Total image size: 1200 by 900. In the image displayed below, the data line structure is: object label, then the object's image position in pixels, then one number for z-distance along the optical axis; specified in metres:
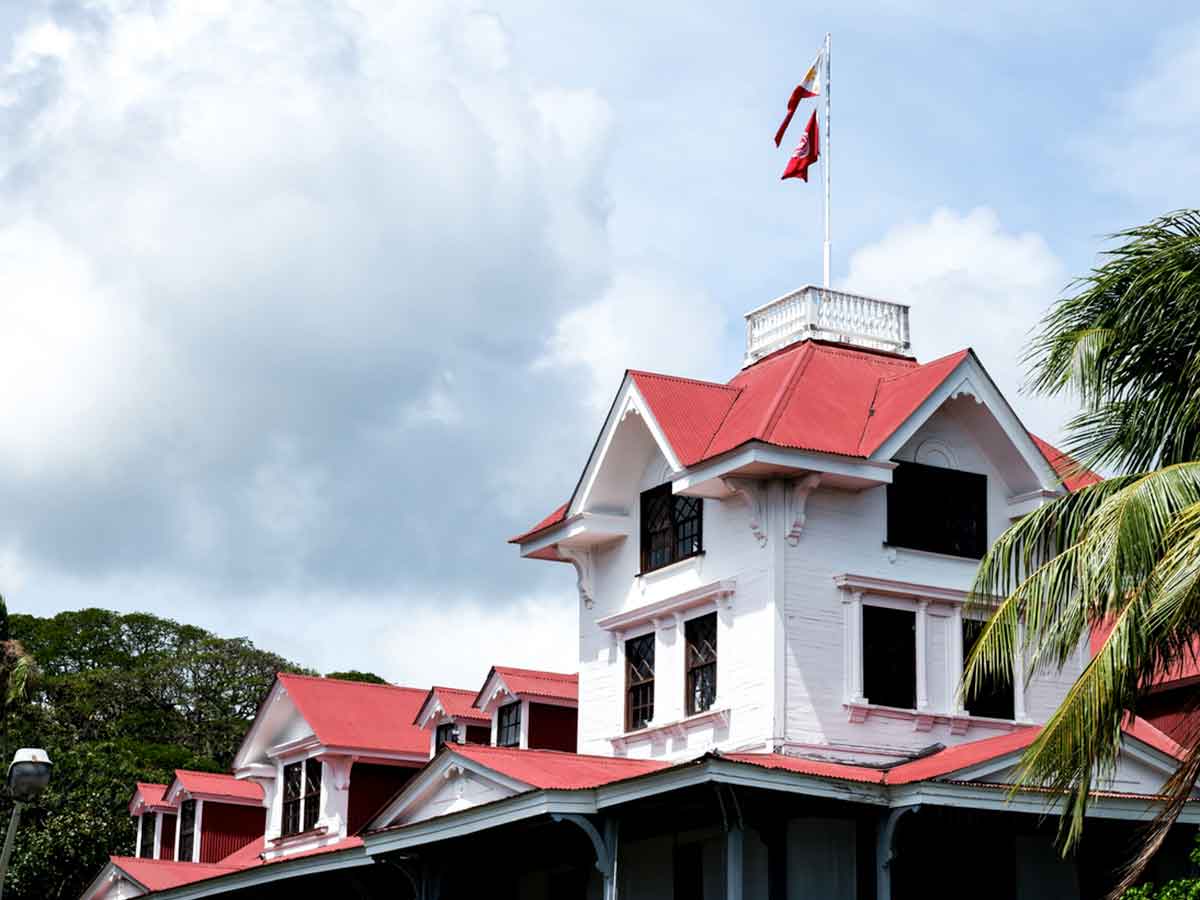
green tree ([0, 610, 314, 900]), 49.62
